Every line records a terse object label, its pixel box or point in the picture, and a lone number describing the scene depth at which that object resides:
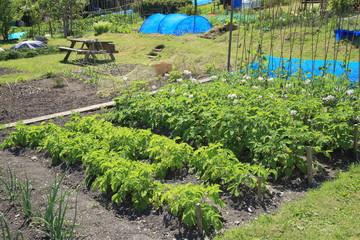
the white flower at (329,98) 5.69
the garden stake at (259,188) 4.09
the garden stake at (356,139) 5.00
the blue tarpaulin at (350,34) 13.11
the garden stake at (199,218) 3.54
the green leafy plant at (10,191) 4.10
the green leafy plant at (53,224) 3.35
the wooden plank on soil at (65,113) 7.34
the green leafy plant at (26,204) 3.70
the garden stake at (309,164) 4.45
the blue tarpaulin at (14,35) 30.01
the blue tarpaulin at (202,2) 42.20
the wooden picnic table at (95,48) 14.10
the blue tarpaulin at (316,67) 7.69
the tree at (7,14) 23.58
